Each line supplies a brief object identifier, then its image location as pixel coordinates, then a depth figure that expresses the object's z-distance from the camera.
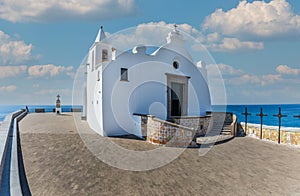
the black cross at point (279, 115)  10.30
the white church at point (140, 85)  10.88
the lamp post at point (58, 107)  23.14
